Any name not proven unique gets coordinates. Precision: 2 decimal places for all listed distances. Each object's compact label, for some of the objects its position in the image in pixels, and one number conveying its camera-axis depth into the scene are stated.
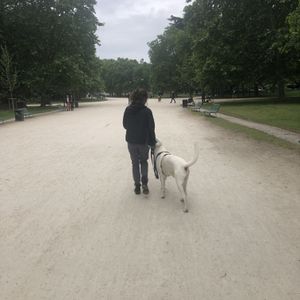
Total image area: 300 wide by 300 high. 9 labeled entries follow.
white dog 4.80
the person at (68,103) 30.96
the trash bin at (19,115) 20.09
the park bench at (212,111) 19.38
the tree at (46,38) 30.82
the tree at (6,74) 25.37
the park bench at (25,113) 20.94
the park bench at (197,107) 25.50
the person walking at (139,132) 5.26
